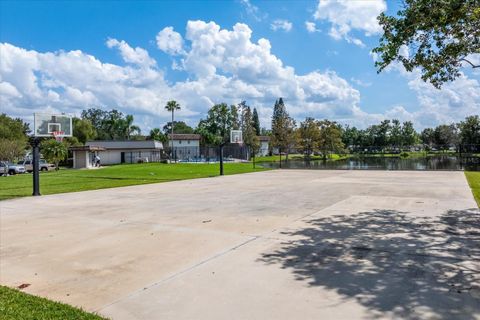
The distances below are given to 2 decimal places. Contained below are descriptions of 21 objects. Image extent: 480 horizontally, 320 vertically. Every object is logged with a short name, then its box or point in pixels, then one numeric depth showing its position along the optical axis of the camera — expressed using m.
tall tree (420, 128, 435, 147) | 80.92
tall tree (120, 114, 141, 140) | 82.44
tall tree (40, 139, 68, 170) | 36.28
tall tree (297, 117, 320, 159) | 56.12
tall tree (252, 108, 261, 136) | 93.11
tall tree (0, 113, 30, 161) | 42.22
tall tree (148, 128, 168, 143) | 70.50
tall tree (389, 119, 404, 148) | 71.94
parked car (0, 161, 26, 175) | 31.01
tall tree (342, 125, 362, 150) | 78.88
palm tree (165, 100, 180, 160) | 62.44
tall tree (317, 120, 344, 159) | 57.91
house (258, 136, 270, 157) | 75.12
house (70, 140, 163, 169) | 50.38
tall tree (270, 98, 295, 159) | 49.91
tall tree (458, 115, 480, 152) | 56.94
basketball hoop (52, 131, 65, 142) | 17.54
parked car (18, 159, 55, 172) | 34.74
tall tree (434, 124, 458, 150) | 73.67
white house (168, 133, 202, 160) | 61.88
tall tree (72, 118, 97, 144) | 64.94
